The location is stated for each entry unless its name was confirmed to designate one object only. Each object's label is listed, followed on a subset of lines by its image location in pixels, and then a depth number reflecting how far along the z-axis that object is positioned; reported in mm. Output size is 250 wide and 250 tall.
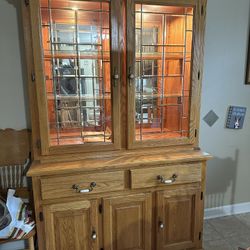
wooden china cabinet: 1506
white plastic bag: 1475
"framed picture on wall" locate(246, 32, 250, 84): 2146
